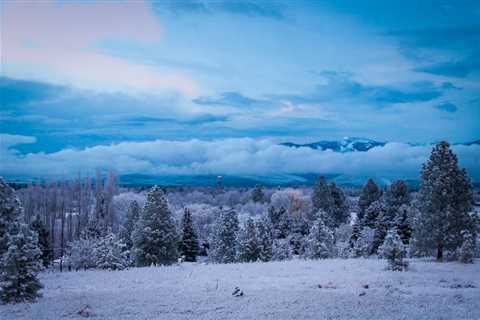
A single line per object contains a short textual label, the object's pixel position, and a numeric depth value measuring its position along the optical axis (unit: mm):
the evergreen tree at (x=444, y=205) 32969
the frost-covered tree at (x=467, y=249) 31655
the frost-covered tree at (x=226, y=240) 46719
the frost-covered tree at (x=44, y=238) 55750
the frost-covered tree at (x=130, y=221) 59188
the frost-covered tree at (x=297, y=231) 70000
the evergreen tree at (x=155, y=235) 38969
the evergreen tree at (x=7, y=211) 21547
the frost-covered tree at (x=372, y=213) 67412
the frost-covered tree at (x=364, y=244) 52150
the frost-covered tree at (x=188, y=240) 59562
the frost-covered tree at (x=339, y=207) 79875
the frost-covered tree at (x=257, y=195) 138750
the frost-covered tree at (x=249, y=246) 41312
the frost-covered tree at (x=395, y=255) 28250
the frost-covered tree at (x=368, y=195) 77825
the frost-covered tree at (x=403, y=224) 56875
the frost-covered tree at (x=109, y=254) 33938
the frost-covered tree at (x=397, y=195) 68125
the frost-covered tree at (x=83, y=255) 37028
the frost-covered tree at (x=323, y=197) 78000
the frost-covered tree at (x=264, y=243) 41888
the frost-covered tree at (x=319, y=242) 41094
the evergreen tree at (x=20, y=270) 18984
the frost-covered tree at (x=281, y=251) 47406
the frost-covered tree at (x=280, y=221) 77688
